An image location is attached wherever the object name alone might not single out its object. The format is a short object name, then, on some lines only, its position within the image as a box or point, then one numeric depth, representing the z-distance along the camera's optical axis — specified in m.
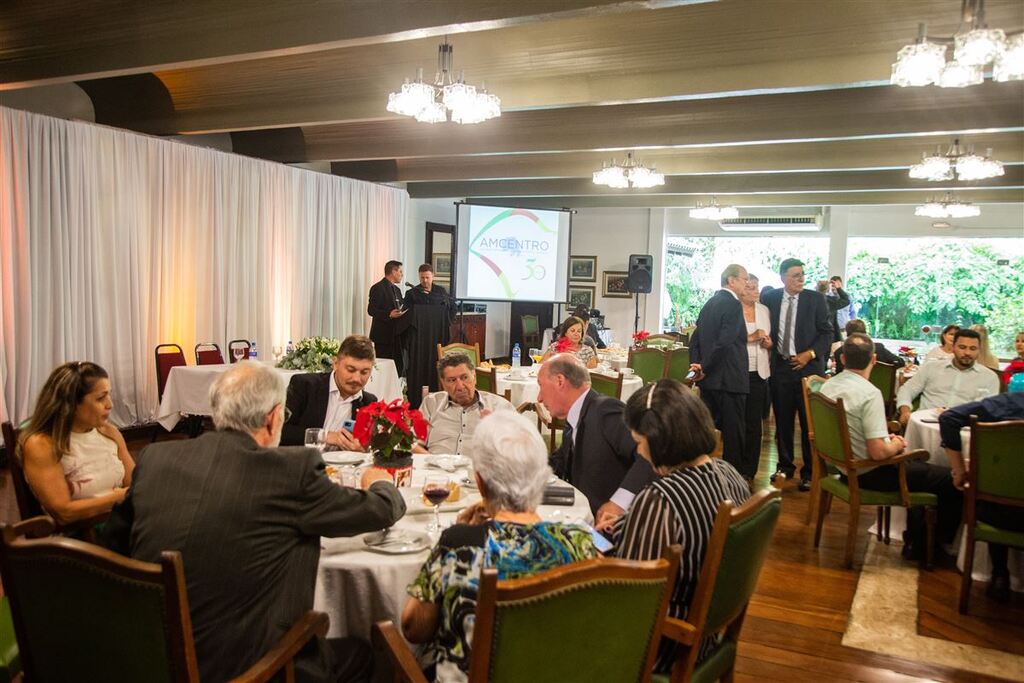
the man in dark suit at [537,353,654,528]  2.94
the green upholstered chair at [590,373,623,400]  4.53
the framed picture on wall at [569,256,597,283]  14.76
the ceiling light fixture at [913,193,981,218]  9.25
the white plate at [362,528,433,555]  2.17
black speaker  13.47
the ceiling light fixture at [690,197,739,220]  11.34
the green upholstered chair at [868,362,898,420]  6.86
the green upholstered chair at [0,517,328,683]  1.51
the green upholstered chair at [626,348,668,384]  7.29
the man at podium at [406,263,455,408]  8.63
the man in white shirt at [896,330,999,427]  5.03
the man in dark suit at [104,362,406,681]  1.67
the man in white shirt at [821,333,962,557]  4.09
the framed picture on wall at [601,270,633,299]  14.55
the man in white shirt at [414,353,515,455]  3.65
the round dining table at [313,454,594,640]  2.11
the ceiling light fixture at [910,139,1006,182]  6.32
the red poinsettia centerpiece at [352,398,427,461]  2.76
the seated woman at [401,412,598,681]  1.64
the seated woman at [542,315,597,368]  6.38
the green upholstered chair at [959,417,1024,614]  3.43
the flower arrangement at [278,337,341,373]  6.35
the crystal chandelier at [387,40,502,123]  4.62
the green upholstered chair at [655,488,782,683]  1.86
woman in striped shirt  1.93
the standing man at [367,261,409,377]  8.82
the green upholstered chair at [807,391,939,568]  4.05
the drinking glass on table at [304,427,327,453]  2.98
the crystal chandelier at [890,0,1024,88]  3.21
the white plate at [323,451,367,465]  3.09
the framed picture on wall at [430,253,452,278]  13.66
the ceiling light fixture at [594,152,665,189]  7.93
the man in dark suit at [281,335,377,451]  3.63
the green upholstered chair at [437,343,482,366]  6.54
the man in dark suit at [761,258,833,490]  6.09
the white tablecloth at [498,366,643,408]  6.14
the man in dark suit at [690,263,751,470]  5.63
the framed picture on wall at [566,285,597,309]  14.76
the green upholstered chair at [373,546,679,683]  1.43
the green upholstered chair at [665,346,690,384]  7.32
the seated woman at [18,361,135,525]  2.58
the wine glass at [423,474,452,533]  2.36
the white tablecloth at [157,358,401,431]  6.43
